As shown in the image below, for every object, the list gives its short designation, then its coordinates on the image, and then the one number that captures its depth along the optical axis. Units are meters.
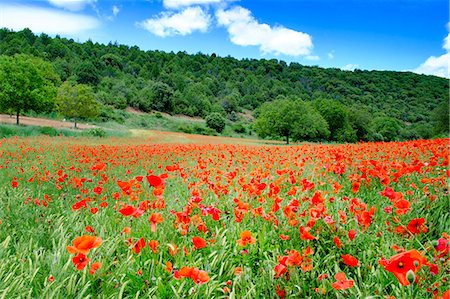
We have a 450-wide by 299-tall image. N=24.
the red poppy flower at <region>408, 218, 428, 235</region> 2.22
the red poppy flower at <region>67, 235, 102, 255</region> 1.88
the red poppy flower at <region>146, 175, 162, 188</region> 2.78
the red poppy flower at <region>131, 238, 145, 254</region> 2.58
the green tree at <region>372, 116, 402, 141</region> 65.94
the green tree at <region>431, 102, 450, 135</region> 43.69
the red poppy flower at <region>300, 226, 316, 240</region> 2.59
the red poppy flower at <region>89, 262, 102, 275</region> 2.27
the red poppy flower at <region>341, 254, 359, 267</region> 2.20
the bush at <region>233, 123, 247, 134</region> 64.44
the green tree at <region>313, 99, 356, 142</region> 57.94
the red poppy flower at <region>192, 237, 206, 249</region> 2.35
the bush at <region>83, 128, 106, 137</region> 28.50
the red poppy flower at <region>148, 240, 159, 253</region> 2.68
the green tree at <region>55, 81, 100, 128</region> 36.62
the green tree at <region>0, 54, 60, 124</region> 28.52
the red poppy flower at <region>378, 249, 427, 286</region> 1.48
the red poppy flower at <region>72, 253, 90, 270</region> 2.04
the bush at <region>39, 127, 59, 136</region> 25.82
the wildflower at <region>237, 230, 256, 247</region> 2.57
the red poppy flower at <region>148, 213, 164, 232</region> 2.61
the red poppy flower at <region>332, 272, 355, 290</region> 1.93
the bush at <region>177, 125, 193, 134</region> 53.59
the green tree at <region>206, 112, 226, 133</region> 60.97
